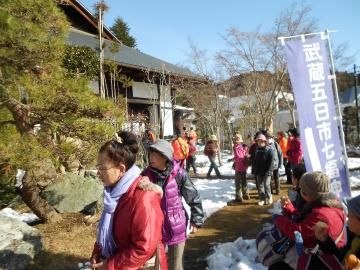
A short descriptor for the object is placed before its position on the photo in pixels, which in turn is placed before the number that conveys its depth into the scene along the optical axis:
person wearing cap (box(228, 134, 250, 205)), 7.63
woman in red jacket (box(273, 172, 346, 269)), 2.53
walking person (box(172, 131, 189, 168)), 9.80
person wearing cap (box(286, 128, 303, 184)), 8.46
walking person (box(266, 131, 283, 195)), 7.75
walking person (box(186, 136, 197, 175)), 12.28
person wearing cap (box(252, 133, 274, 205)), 7.24
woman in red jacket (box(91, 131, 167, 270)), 1.89
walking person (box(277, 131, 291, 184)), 9.76
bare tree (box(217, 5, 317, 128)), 13.52
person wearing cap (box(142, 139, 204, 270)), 3.10
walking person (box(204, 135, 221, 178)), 11.23
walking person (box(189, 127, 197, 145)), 12.66
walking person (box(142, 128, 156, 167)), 10.67
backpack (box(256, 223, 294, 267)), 2.75
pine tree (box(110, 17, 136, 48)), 33.72
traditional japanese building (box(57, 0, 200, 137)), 13.96
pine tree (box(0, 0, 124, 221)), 4.59
